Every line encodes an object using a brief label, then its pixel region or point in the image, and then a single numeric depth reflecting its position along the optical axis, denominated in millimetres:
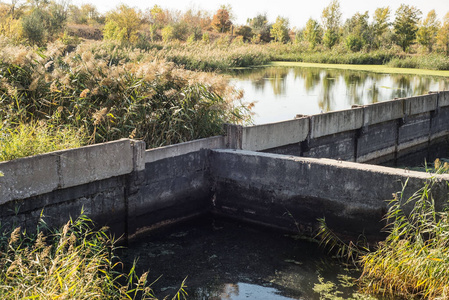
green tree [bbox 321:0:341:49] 62625
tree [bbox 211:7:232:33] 72750
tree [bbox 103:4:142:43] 40128
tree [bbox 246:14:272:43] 68500
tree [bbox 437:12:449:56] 45103
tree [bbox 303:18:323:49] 58753
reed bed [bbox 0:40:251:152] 8297
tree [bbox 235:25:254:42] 66875
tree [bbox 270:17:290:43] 64812
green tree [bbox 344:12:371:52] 48969
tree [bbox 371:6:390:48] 54562
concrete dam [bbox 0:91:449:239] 6637
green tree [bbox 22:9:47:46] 31453
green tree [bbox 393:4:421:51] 49969
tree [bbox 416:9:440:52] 48969
